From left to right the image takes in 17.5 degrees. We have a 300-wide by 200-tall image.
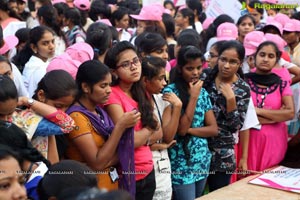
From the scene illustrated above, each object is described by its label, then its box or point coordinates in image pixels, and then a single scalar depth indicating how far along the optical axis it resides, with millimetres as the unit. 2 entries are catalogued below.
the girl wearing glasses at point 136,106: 5912
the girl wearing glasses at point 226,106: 7106
